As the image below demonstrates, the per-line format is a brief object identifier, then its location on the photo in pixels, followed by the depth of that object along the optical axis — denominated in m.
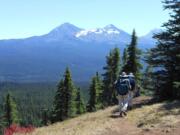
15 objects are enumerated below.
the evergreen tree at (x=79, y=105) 76.00
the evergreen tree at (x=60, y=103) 62.53
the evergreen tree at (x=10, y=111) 73.54
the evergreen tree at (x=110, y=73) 68.50
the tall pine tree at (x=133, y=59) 54.67
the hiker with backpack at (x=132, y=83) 22.76
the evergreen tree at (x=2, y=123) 81.31
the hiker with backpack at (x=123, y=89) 22.14
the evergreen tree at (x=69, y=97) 60.97
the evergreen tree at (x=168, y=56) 27.58
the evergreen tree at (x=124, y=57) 70.41
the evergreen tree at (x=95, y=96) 67.69
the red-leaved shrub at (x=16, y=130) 21.72
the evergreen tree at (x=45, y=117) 85.83
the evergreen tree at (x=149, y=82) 29.00
